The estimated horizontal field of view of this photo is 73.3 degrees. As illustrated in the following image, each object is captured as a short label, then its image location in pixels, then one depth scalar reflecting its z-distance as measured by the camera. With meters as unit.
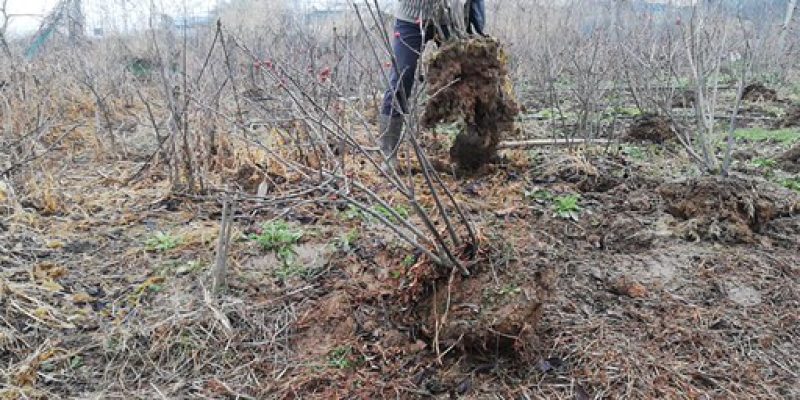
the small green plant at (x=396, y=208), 2.70
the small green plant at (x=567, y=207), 2.94
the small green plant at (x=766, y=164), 3.66
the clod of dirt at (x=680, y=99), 6.40
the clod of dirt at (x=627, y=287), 2.20
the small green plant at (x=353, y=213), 2.84
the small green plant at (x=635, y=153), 3.99
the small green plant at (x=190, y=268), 2.33
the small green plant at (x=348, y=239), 2.53
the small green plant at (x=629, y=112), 5.50
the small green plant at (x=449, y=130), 4.48
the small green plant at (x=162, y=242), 2.53
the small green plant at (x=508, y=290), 1.79
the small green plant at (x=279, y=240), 2.46
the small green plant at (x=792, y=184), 3.27
